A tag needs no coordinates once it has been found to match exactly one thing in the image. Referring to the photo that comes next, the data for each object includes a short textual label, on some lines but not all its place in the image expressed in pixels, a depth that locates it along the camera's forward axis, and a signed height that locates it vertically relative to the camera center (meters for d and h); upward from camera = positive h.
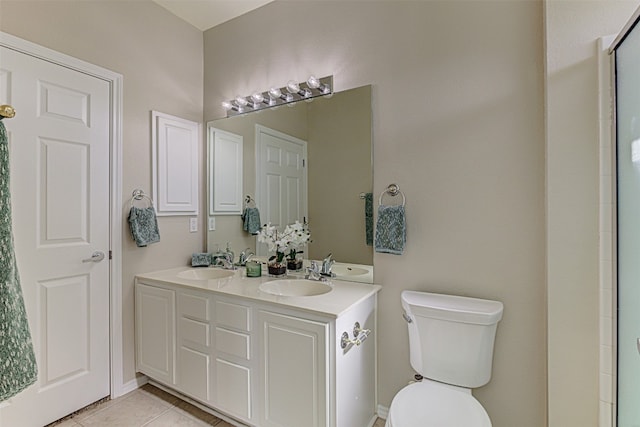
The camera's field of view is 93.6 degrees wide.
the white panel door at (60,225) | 1.59 -0.07
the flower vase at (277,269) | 2.04 -0.38
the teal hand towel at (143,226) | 2.04 -0.09
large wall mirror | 1.85 +0.30
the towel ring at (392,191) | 1.74 +0.12
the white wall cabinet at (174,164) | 2.23 +0.39
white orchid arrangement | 2.04 -0.18
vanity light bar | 1.96 +0.83
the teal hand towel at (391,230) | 1.67 -0.10
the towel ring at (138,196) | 2.09 +0.12
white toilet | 1.22 -0.68
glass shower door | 1.06 -0.04
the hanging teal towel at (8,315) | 1.16 -0.41
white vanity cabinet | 1.36 -0.77
